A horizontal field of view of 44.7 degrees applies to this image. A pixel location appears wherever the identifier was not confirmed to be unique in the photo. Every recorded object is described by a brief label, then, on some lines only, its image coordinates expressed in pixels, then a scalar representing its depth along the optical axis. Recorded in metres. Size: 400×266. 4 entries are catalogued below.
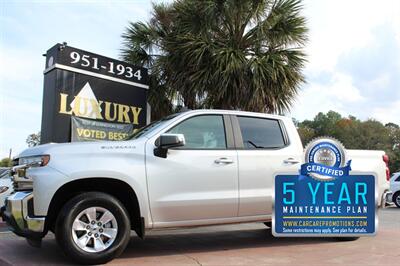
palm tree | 13.25
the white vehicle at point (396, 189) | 17.92
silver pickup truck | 5.58
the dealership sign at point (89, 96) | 11.61
